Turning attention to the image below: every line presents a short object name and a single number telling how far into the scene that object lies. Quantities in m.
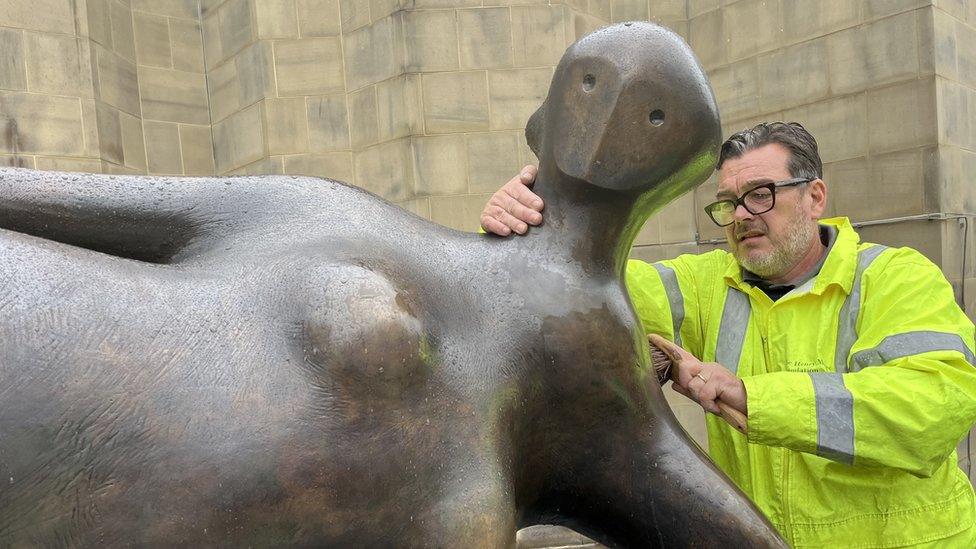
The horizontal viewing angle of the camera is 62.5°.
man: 1.55
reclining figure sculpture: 0.90
